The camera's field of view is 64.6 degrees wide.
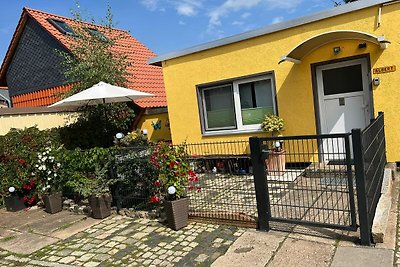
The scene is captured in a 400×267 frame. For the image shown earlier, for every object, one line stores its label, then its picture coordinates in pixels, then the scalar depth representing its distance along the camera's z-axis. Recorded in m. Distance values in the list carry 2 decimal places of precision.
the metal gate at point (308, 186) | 3.83
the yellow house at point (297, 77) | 6.43
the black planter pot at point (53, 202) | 6.76
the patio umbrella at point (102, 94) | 7.00
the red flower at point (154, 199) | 5.29
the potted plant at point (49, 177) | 6.83
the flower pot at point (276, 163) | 4.73
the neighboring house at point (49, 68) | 12.00
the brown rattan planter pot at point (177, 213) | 4.88
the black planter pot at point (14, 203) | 7.35
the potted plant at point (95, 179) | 5.98
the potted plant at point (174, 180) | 4.92
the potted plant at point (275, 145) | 4.84
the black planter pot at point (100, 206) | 5.93
